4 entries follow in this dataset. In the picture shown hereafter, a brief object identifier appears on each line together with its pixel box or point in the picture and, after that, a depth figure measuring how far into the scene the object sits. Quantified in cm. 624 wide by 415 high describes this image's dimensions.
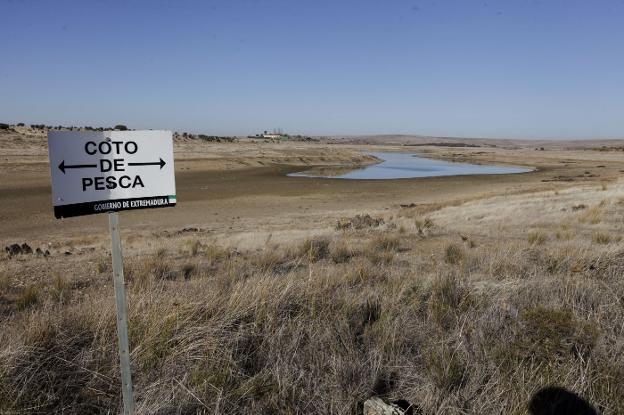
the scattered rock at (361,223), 1557
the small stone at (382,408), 314
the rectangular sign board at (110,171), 269
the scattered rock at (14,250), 1168
